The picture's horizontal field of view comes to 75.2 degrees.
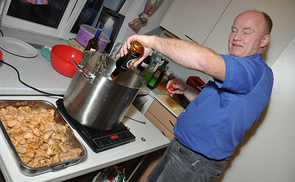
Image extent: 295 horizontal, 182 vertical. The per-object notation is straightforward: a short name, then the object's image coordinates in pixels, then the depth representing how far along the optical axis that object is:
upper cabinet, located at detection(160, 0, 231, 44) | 1.87
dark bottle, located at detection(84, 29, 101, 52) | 1.51
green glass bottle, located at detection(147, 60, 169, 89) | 1.88
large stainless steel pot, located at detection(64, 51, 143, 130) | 0.80
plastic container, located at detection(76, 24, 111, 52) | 1.61
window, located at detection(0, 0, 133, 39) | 1.48
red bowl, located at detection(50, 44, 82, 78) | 1.17
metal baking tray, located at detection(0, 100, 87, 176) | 0.60
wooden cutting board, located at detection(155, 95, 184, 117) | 1.75
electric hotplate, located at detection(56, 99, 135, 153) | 0.85
